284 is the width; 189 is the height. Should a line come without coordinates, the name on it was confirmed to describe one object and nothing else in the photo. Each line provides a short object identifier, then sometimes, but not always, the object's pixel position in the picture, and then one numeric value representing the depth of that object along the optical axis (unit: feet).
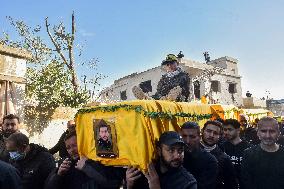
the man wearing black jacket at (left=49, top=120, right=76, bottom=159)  13.31
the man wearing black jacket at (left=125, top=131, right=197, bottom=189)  7.37
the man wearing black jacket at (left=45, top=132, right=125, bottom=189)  8.57
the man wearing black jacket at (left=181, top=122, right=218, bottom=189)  8.81
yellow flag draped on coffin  8.08
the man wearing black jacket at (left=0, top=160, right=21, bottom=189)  5.84
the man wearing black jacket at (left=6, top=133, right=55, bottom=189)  10.07
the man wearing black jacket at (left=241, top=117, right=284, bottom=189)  8.94
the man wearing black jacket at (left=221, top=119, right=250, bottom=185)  12.37
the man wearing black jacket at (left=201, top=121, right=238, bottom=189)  9.76
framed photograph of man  8.49
